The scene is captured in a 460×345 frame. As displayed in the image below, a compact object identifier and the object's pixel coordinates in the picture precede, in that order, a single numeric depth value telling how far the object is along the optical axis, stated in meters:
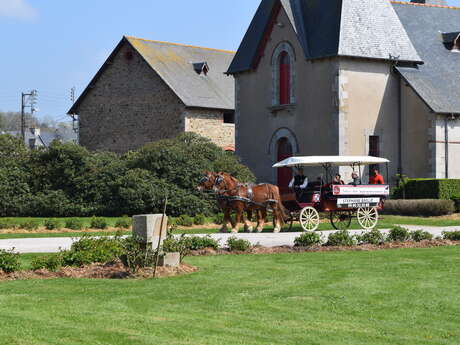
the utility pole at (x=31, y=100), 76.18
